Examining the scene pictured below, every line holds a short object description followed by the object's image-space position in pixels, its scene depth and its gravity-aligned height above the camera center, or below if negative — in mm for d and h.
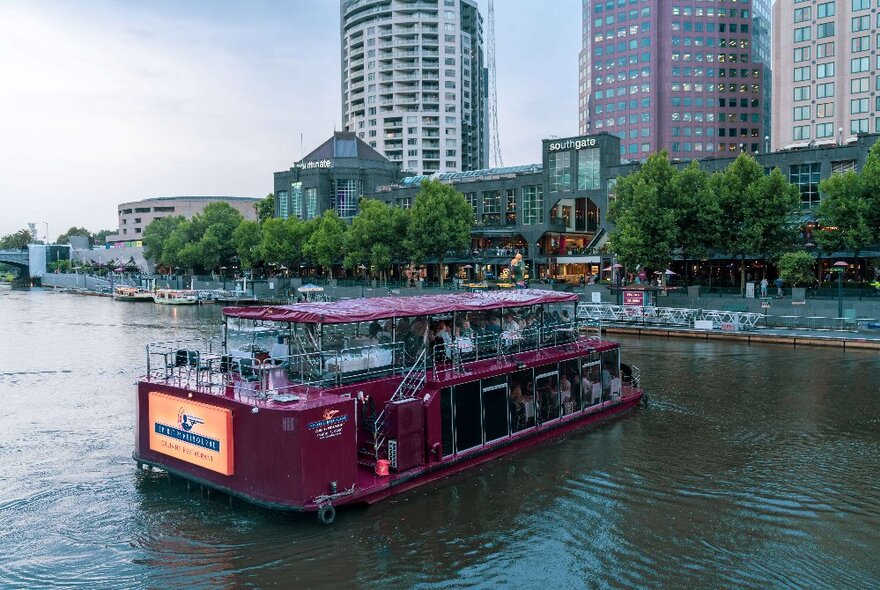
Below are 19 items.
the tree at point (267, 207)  151900 +13057
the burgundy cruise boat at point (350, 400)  17820 -3519
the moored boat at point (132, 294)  121875 -3715
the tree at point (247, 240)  126500 +5266
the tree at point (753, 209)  66250 +5231
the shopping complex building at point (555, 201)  84750 +9211
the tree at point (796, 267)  62312 -47
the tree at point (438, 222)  94250 +5986
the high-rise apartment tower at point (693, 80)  155375 +39344
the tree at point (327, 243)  108000 +4071
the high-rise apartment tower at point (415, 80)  192500 +49150
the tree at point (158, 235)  160000 +8026
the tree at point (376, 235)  99062 +4758
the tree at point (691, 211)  70125 +5341
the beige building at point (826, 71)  105125 +28408
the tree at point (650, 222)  70188 +4345
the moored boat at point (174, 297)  110062 -3832
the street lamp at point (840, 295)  54281 -2130
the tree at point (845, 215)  60938 +4303
